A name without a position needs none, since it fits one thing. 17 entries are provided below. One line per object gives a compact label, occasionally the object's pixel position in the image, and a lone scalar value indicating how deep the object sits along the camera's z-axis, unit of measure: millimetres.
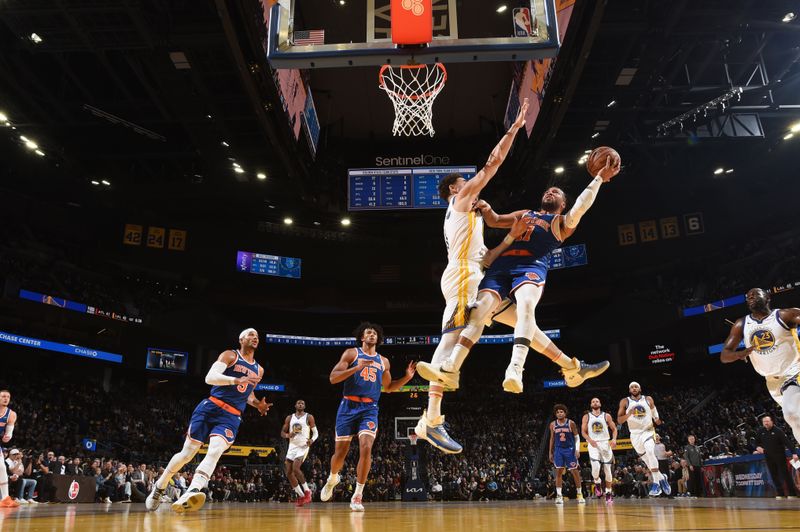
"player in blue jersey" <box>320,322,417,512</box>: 8133
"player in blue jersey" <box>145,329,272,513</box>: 6832
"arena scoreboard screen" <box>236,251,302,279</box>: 28969
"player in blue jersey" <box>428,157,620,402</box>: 5434
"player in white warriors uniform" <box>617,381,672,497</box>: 11867
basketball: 5762
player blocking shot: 5379
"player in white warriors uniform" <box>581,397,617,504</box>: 12844
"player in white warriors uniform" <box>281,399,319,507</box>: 12156
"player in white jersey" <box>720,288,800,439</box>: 6777
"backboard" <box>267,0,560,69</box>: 7023
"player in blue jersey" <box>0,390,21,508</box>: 10112
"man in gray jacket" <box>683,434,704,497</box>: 16391
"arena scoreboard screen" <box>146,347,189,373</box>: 28094
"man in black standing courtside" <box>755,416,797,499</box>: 10641
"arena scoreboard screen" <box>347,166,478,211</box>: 17062
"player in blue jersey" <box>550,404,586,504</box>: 12453
